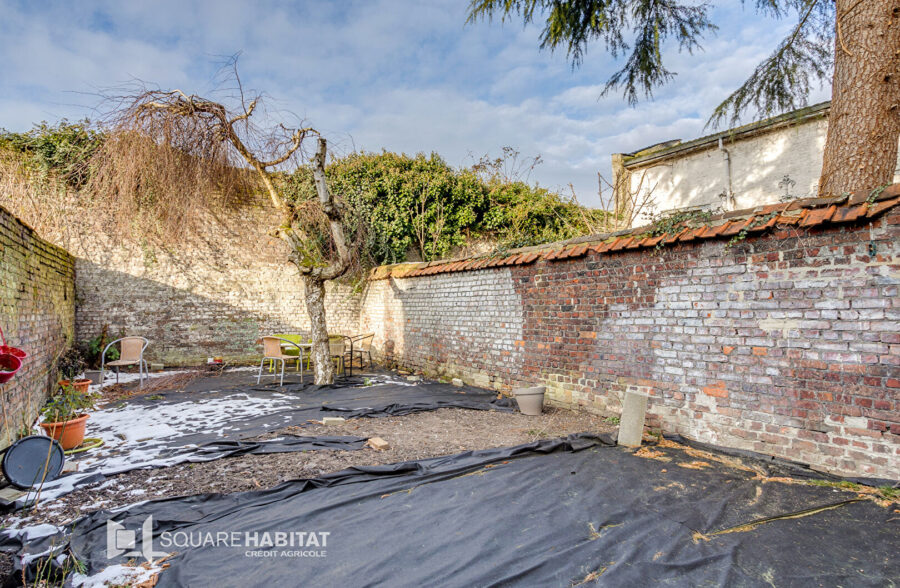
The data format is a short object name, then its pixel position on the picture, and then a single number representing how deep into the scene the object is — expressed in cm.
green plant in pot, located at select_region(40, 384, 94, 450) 368
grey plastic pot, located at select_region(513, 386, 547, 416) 507
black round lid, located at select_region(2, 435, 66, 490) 285
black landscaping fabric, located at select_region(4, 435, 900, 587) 192
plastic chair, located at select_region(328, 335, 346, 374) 820
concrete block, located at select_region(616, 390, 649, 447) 383
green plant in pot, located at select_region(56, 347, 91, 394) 532
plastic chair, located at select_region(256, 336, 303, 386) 708
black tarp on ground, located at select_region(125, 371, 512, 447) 482
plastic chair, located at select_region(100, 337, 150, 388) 705
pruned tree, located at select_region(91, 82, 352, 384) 602
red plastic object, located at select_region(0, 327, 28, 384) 273
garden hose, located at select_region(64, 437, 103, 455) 377
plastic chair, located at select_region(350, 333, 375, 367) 1010
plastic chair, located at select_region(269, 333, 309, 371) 834
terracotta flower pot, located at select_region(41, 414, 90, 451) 368
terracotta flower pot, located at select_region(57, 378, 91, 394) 529
